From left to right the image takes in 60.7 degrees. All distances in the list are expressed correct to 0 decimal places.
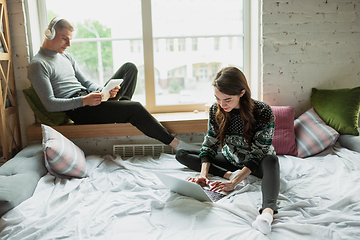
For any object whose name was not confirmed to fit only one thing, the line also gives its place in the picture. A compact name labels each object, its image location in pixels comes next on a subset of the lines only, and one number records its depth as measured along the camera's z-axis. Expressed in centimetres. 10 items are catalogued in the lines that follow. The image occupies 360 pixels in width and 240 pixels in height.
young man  234
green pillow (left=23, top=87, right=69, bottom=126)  248
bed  141
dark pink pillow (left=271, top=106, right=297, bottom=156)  250
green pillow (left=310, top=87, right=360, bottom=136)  252
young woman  171
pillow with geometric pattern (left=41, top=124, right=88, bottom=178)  201
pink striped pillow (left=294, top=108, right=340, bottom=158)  246
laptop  160
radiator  266
